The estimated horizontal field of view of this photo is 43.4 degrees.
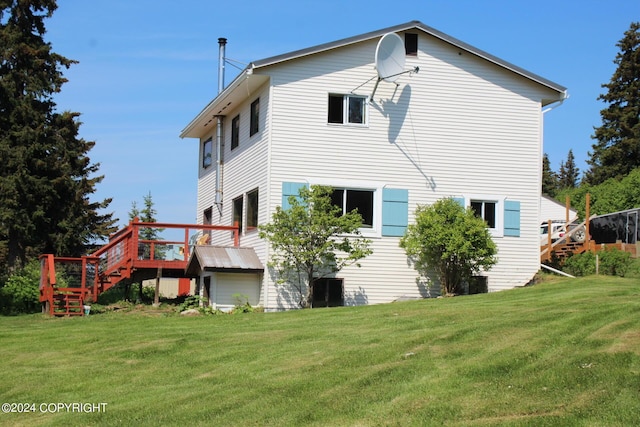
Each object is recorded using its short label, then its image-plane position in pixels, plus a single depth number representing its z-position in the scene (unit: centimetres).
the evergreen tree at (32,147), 3238
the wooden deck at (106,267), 2148
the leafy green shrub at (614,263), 2558
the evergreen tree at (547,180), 7725
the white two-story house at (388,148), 2130
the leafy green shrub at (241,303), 2061
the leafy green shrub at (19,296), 2352
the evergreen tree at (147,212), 4969
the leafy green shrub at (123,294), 2556
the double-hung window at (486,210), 2262
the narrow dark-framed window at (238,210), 2401
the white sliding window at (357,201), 2138
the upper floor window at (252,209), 2247
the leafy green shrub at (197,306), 2014
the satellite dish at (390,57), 2121
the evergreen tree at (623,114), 4712
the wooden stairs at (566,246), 2589
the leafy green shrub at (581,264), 2509
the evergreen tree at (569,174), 8819
